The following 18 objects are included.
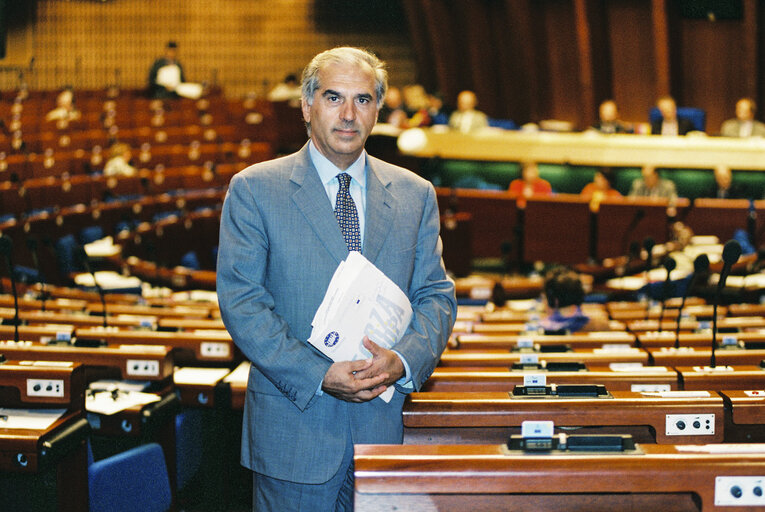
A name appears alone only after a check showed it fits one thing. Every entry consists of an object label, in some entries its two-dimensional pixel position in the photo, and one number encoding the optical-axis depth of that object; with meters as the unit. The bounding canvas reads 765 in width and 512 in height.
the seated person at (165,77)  12.14
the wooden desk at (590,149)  8.25
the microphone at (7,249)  2.56
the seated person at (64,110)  10.34
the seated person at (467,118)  10.19
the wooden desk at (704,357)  2.32
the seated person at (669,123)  8.79
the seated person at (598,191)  7.88
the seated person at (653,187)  7.82
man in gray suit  1.72
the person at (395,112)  10.41
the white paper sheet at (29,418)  2.21
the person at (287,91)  12.59
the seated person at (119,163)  8.59
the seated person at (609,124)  9.21
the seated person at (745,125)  8.45
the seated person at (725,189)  7.61
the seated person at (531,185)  8.36
